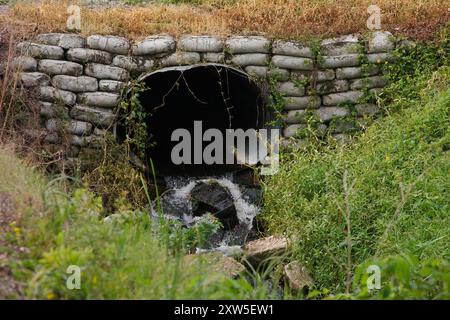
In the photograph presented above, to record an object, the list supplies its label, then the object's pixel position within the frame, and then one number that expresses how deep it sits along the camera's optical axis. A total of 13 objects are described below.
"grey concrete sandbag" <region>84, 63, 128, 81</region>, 15.85
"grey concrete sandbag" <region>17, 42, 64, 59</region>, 15.84
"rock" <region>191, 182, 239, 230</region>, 16.50
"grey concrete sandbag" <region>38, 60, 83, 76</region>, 15.84
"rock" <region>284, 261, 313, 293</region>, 10.99
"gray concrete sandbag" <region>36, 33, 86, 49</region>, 15.87
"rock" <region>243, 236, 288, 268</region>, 12.20
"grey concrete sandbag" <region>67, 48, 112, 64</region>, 15.83
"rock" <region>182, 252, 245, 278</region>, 7.91
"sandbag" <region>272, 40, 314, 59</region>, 15.92
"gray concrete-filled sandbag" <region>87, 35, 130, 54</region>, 15.82
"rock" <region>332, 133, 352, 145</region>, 15.32
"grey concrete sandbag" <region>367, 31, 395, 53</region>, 15.96
